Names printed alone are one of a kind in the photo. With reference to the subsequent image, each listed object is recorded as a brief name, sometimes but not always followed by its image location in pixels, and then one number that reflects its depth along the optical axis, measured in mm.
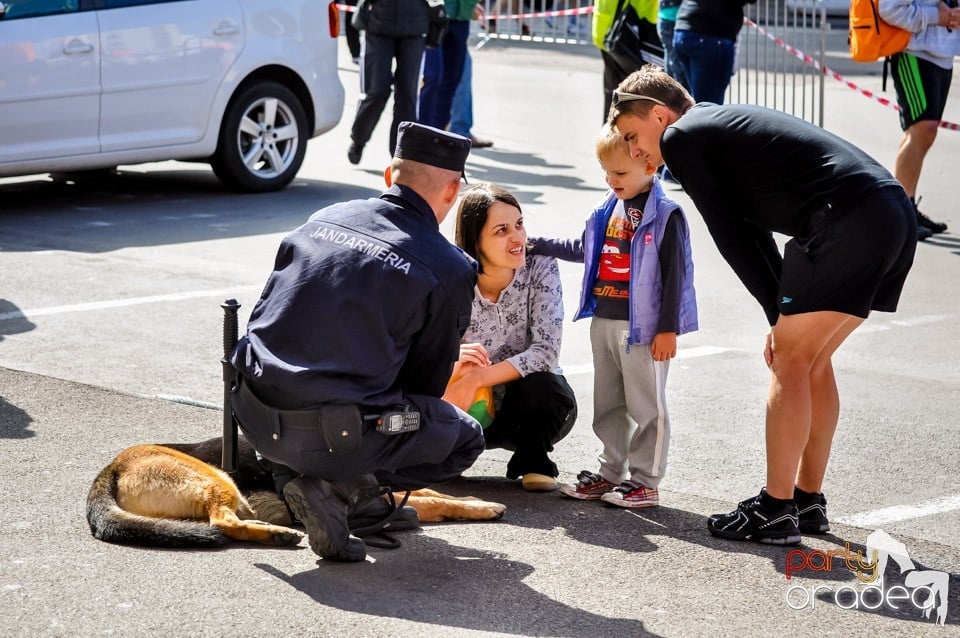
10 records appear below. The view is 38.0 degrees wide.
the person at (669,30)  11273
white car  9523
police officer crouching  4152
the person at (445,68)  12234
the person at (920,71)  9414
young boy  4883
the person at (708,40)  10656
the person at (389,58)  11195
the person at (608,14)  11586
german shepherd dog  4352
